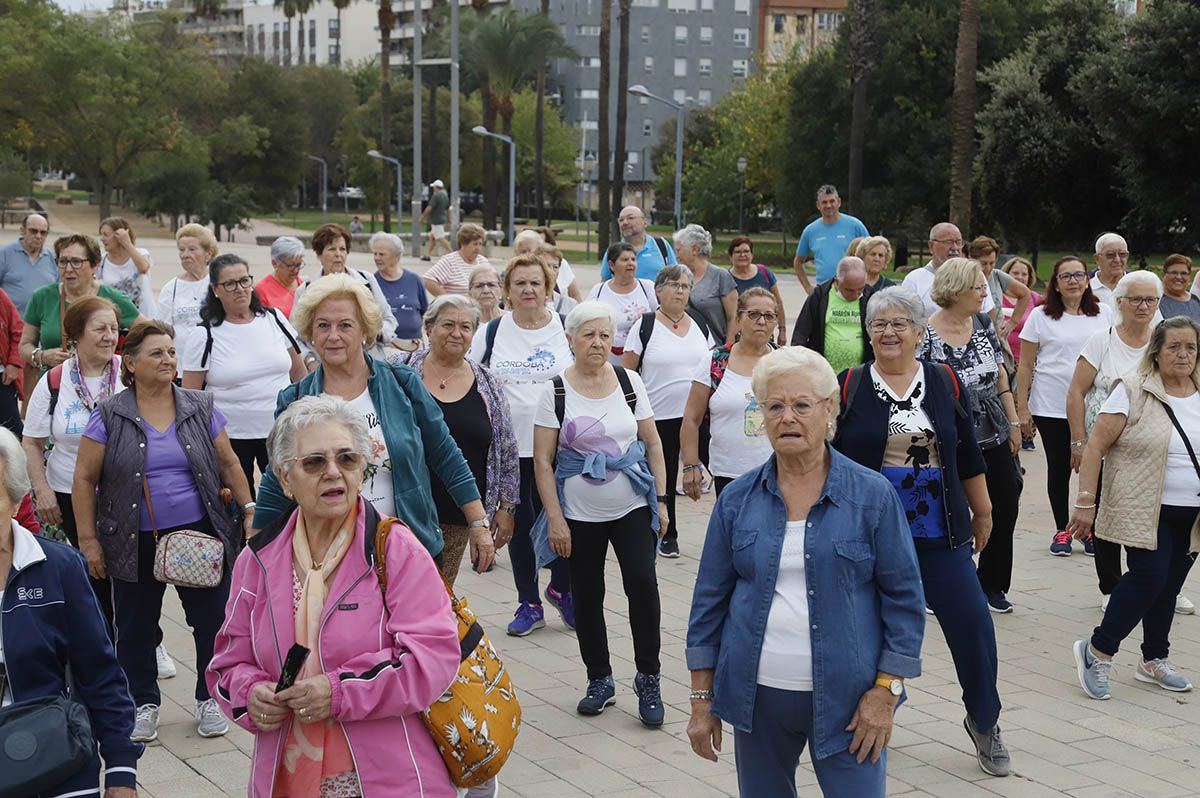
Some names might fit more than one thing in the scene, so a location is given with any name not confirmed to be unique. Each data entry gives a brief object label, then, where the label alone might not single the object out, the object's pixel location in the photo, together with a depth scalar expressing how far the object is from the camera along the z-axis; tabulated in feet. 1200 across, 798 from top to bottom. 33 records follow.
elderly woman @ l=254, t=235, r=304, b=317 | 33.40
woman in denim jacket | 12.66
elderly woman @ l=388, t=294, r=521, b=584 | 21.68
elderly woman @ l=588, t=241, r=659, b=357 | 35.65
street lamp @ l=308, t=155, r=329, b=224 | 300.94
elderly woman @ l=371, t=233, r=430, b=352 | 35.37
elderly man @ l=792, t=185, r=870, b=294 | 44.93
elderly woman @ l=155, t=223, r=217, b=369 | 30.09
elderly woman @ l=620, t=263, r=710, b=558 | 30.07
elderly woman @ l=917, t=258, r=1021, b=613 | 23.70
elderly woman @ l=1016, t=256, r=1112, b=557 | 31.71
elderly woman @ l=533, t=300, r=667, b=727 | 20.98
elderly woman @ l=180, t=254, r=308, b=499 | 25.36
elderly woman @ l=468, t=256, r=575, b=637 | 25.63
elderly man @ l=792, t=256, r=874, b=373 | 31.86
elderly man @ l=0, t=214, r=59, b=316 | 35.32
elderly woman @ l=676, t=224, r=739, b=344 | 36.99
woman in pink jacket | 11.40
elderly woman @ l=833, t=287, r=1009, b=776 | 18.34
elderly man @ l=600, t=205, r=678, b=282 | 39.78
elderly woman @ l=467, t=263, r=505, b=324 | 30.96
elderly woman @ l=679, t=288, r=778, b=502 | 26.14
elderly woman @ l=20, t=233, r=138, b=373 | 28.25
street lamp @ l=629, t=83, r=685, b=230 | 161.42
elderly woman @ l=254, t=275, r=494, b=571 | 16.25
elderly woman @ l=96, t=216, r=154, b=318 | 37.65
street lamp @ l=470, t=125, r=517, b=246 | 176.76
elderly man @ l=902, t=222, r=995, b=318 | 39.17
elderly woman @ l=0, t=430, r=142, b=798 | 11.55
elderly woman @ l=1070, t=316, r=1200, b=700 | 21.80
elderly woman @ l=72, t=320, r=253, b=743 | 19.15
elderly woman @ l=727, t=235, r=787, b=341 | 39.68
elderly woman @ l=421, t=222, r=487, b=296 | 38.24
